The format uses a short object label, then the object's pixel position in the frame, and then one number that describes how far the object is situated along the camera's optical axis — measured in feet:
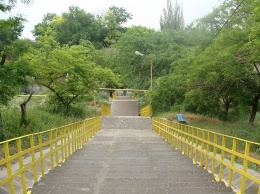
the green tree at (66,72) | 64.08
